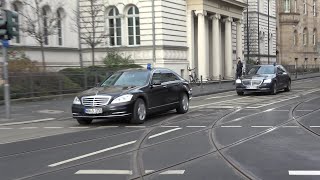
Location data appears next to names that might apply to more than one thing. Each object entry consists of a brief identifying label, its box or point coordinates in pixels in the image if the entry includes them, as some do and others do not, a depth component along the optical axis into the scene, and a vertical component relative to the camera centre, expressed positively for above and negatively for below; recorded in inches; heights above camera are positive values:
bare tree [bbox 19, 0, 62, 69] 1194.0 +105.4
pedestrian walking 1503.4 -27.4
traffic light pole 677.9 -22.7
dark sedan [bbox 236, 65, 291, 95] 1024.9 -42.5
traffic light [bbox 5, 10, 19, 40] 667.4 +51.1
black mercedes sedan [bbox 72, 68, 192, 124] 554.6 -39.1
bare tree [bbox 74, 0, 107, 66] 1477.6 +123.3
